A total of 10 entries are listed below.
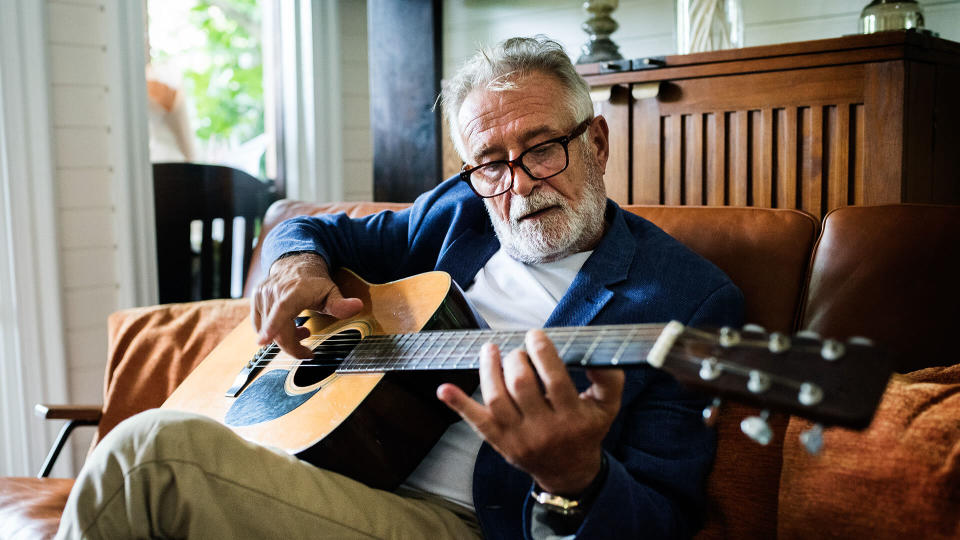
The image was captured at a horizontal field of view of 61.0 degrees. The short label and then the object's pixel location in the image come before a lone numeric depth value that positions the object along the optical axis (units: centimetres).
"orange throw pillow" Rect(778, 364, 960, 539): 98
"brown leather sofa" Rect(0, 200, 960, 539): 102
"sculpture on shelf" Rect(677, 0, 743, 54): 221
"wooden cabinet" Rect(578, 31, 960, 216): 185
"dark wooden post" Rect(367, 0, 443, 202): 317
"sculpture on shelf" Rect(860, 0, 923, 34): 204
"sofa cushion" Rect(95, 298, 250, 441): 195
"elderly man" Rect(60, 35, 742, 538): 100
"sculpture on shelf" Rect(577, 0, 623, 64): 248
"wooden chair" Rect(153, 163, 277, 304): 287
